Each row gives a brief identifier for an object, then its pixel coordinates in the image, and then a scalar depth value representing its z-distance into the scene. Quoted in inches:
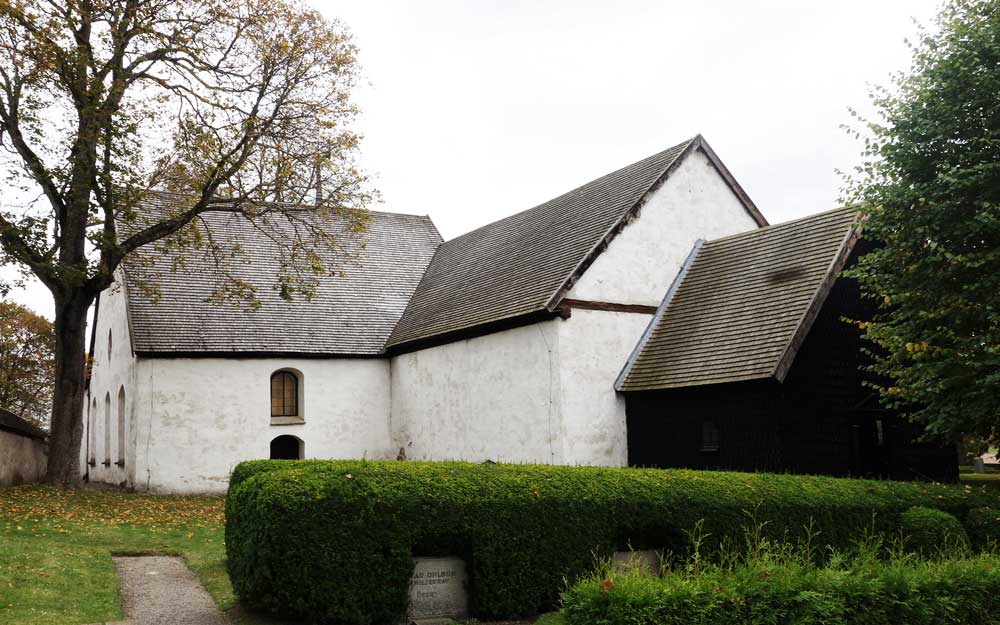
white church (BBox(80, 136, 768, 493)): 794.2
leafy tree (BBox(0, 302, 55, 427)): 1907.0
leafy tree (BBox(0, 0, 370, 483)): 791.1
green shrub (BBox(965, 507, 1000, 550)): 471.5
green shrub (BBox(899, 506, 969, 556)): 454.0
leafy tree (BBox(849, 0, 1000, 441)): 554.6
